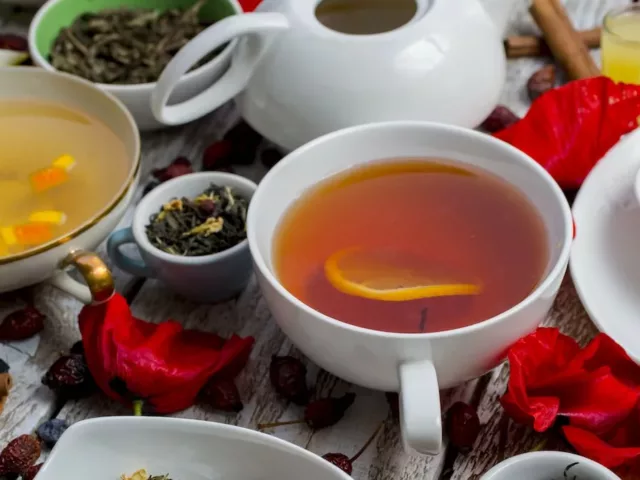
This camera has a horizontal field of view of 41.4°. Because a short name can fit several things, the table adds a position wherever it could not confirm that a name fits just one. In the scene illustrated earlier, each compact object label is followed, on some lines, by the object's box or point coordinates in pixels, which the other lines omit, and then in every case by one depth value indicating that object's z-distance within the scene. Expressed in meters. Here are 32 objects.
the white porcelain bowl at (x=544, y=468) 0.61
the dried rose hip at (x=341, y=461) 0.69
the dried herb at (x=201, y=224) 0.82
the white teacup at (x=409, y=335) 0.62
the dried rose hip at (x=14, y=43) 1.15
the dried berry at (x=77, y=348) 0.80
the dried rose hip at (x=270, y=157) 0.98
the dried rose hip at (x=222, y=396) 0.74
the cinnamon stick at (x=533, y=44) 1.12
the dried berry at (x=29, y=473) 0.70
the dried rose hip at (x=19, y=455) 0.70
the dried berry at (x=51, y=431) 0.73
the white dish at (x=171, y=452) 0.64
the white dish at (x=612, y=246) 0.75
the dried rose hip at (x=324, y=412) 0.72
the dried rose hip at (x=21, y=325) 0.82
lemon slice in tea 0.73
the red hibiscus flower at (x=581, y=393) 0.67
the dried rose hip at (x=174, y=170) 0.96
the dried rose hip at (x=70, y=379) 0.76
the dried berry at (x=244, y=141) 0.99
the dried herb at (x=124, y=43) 1.06
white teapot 0.85
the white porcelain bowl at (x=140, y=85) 0.97
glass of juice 0.99
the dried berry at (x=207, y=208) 0.84
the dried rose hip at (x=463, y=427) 0.70
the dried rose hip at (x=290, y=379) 0.75
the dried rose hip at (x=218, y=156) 0.98
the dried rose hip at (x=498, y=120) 1.00
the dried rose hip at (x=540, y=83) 1.04
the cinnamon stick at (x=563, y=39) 1.04
